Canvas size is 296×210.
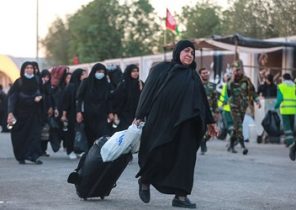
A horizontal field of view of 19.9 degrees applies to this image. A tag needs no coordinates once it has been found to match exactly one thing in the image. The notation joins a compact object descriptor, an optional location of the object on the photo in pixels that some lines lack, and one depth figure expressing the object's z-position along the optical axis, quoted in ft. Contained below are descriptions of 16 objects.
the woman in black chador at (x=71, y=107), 50.03
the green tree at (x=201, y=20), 212.02
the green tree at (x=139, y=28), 232.94
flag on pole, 103.81
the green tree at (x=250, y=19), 121.29
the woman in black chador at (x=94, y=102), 46.98
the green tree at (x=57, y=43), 288.92
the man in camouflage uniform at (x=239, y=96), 53.72
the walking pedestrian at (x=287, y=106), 59.72
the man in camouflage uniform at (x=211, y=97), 54.08
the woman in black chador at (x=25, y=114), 45.73
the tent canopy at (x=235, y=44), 71.20
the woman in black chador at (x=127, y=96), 46.55
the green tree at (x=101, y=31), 227.81
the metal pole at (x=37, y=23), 171.75
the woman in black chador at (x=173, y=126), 27.30
